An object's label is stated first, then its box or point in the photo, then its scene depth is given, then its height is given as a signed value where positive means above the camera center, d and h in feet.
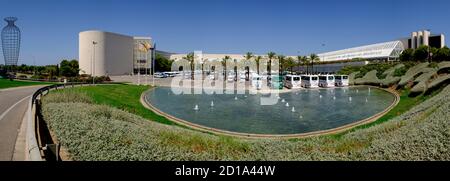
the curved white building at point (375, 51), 268.82 +30.00
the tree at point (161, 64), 293.68 +16.36
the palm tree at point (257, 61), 220.47 +14.76
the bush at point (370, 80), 134.20 -0.02
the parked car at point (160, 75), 222.07 +3.81
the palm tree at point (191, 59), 234.62 +17.40
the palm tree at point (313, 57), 218.18 +17.80
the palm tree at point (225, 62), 235.34 +14.83
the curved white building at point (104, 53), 242.99 +24.00
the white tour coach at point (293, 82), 129.29 -0.95
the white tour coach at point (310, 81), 131.95 -0.51
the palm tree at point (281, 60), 222.69 +15.60
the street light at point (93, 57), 240.32 +19.06
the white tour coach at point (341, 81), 140.46 -0.53
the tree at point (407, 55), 236.57 +20.54
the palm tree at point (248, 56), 233.31 +20.29
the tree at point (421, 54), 231.09 +21.18
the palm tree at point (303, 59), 224.57 +16.54
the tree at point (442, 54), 224.94 +20.48
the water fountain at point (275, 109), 53.57 -7.45
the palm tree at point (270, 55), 213.46 +18.62
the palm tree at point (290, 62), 228.02 +14.45
